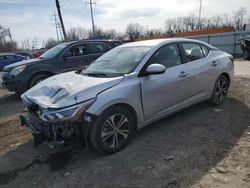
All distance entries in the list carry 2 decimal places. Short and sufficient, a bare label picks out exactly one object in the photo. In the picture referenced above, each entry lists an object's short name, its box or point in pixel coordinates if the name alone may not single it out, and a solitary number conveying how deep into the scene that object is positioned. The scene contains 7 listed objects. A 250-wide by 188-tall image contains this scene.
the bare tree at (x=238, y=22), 42.53
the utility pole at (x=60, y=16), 18.02
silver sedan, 2.58
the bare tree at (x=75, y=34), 51.11
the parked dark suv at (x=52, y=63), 5.78
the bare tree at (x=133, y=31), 55.04
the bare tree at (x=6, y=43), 48.75
